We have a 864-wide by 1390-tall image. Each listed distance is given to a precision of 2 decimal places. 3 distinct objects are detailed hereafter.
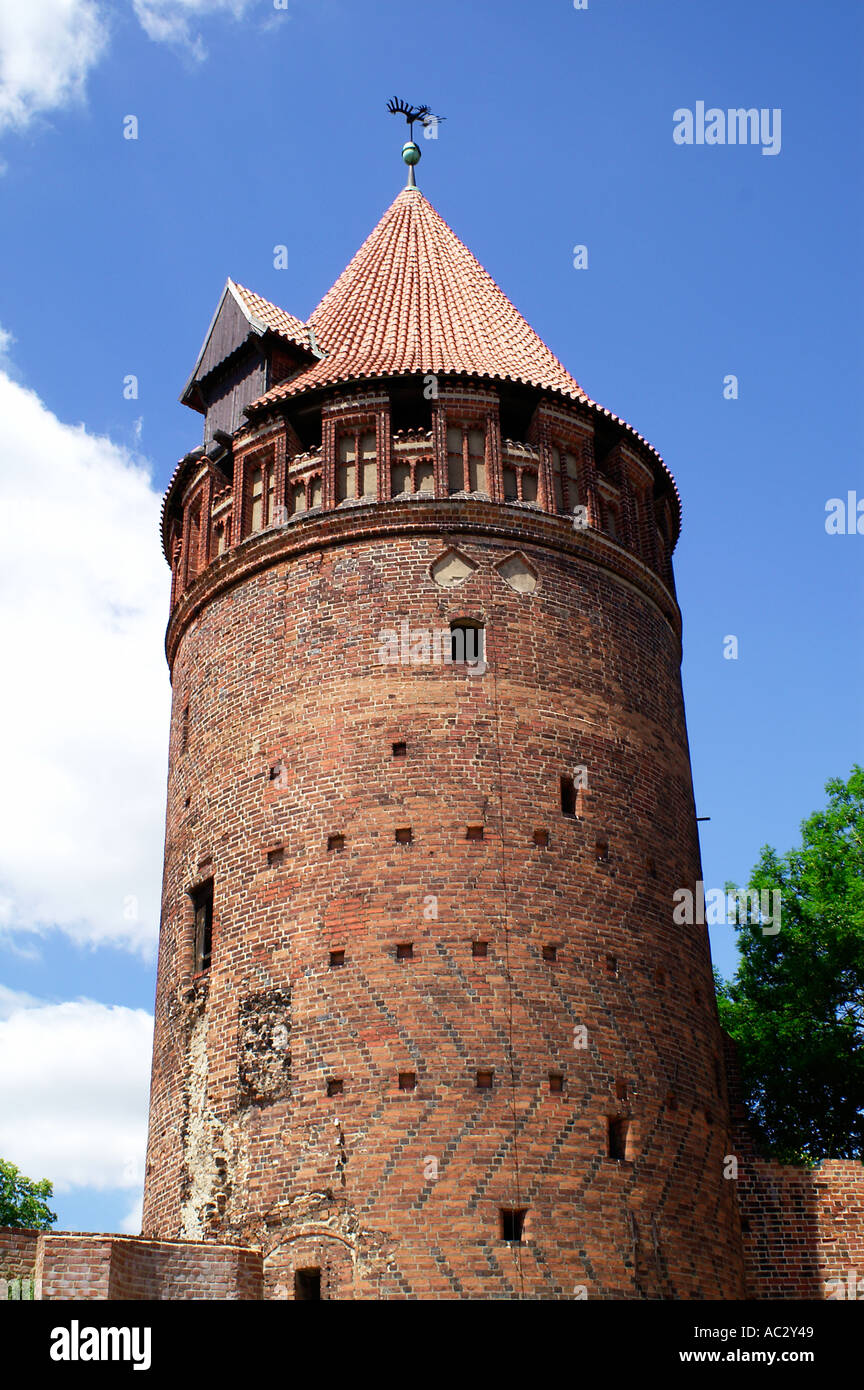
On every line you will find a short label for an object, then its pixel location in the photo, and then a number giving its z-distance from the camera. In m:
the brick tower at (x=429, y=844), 13.52
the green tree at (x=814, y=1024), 20.48
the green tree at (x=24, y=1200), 27.03
